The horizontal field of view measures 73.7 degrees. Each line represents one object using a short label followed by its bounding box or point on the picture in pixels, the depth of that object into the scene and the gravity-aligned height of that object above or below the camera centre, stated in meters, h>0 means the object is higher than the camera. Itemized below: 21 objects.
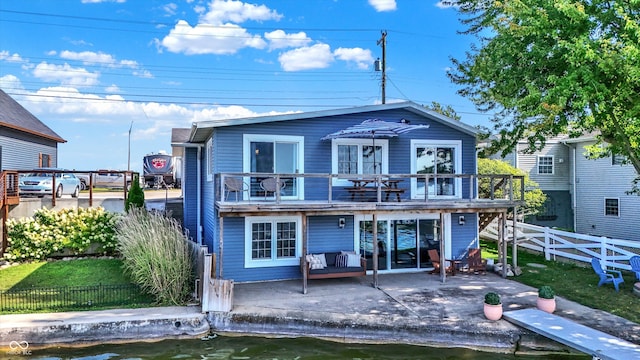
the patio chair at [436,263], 14.01 -2.42
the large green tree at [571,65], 9.92 +3.19
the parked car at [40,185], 17.19 +0.23
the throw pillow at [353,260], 13.22 -2.18
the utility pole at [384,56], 27.06 +8.55
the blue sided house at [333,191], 12.37 -0.03
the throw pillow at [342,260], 13.26 -2.18
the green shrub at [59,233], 13.94 -1.40
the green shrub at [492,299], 9.43 -2.44
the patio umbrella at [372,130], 12.29 +1.76
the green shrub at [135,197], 15.20 -0.23
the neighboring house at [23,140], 19.19 +2.61
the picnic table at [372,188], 13.09 +0.06
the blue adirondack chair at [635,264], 11.80 -2.09
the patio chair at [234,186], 11.97 +0.12
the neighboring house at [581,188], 20.67 +0.07
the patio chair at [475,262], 14.15 -2.41
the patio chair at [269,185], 12.11 +0.15
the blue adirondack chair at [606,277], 11.81 -2.49
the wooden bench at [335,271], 12.09 -2.35
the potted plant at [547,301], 9.83 -2.58
